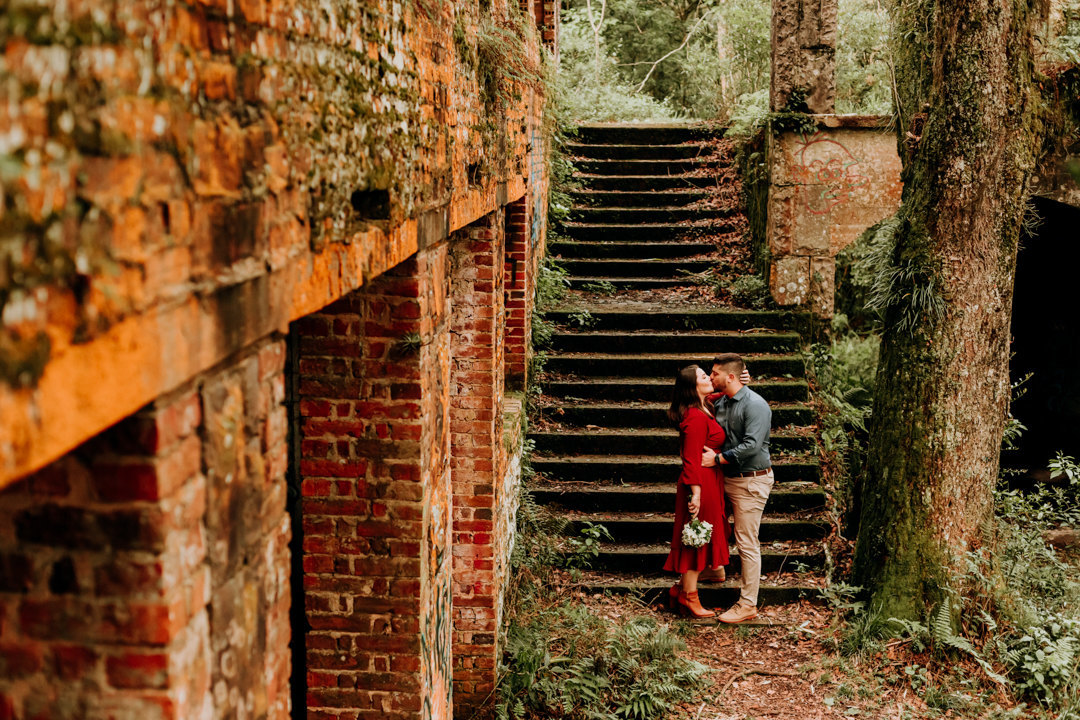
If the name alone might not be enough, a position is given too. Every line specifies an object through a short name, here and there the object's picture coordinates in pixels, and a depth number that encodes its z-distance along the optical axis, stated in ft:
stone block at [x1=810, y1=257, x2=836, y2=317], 34.60
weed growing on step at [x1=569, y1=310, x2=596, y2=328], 34.04
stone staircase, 27.37
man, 23.35
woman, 23.31
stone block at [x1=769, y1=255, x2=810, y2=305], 34.60
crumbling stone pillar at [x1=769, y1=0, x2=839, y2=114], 34.09
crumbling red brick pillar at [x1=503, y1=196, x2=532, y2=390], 27.20
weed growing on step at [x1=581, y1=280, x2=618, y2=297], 37.10
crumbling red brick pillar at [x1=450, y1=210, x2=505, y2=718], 19.40
